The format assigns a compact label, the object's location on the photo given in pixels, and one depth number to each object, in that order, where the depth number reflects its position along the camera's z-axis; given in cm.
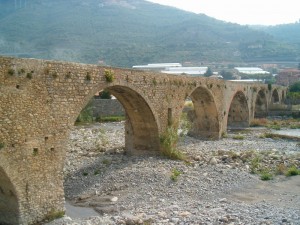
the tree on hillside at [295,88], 7139
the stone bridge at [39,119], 1068
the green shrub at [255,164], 1810
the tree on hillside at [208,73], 9933
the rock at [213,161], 1903
